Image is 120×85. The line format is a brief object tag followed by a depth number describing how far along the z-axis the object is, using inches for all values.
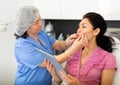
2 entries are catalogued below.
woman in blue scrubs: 73.7
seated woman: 72.9
